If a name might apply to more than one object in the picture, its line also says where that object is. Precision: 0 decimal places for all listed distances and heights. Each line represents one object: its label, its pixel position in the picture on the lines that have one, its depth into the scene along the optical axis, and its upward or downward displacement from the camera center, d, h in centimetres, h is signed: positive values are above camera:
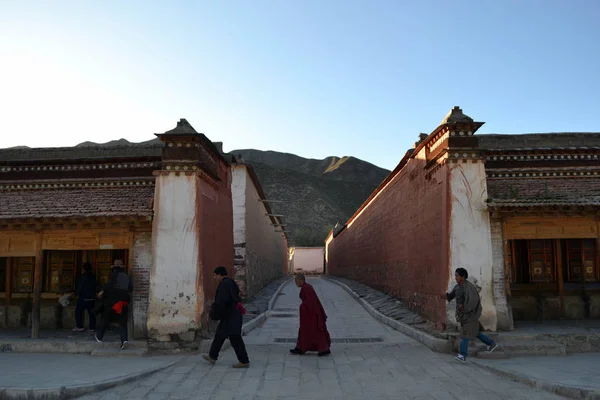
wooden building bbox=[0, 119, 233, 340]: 884 +66
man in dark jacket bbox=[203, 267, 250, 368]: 739 -99
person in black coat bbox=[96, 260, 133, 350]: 847 -77
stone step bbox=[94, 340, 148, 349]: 855 -160
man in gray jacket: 767 -96
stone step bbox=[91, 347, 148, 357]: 831 -170
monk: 821 -133
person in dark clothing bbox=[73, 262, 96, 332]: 990 -82
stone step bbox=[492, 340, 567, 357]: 802 -165
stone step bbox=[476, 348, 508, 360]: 777 -169
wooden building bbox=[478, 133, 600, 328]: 1024 +38
